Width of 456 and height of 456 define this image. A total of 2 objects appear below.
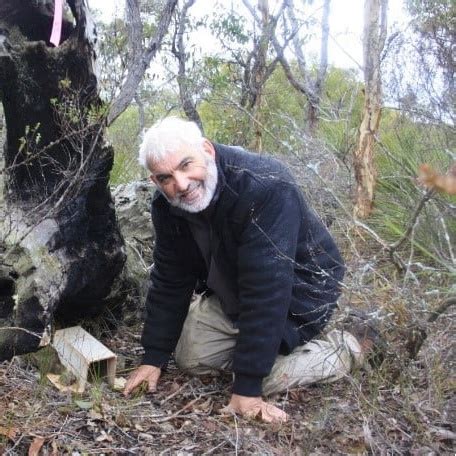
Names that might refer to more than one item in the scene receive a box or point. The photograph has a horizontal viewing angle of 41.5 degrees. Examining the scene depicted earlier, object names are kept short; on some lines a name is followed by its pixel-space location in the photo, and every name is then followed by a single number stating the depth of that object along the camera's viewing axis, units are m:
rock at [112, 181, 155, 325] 3.86
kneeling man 2.82
